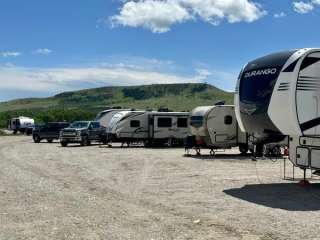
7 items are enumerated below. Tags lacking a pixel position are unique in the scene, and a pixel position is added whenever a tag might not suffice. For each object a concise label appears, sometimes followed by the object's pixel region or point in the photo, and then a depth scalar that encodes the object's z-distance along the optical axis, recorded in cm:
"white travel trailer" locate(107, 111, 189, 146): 2379
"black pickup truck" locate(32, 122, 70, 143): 2963
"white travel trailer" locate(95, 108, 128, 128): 2814
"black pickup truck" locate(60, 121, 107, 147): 2496
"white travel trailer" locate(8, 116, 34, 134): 4598
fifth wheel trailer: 852
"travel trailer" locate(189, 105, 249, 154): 1807
